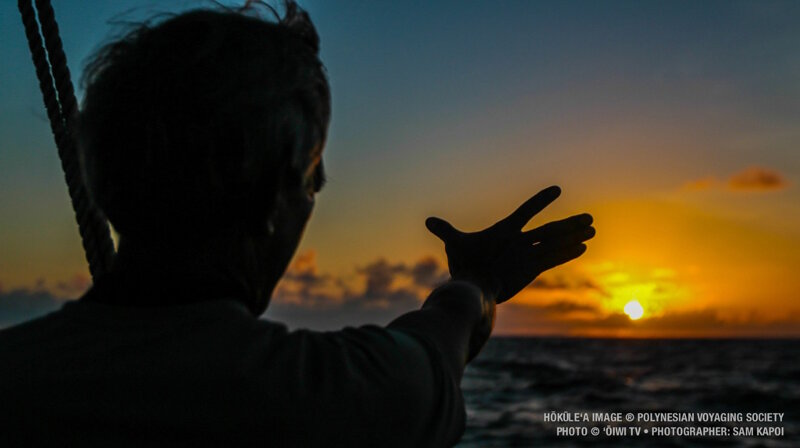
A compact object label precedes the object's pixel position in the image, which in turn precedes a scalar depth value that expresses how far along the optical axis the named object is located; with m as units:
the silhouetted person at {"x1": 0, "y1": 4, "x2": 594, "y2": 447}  0.80
